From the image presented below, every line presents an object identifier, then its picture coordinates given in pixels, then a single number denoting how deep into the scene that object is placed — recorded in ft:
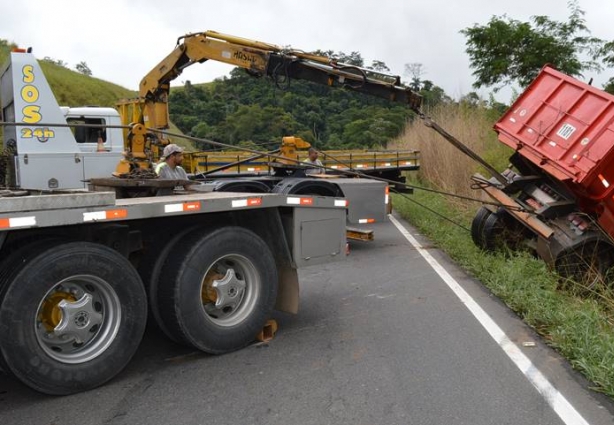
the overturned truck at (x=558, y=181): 24.31
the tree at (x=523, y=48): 52.70
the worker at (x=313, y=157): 40.40
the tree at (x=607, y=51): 50.83
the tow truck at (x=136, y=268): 12.11
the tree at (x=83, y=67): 156.66
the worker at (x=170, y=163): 22.72
